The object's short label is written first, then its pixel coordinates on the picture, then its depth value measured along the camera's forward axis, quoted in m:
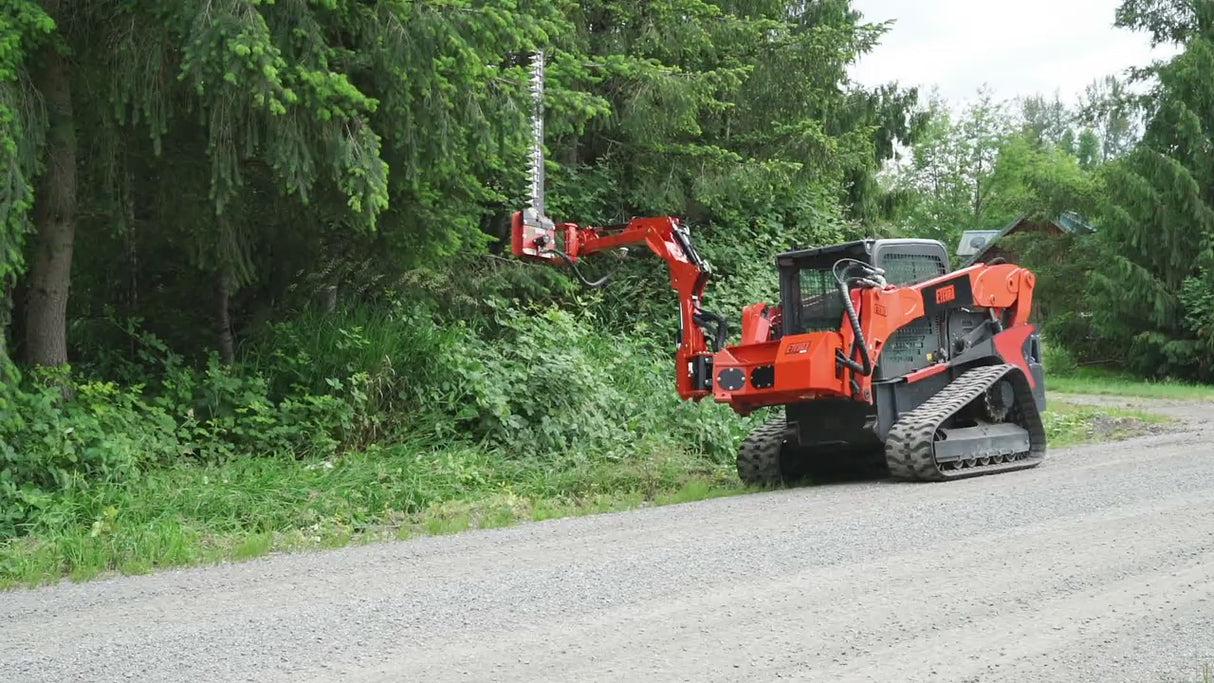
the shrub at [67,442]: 8.24
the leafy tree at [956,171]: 63.97
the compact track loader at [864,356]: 9.73
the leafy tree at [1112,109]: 28.55
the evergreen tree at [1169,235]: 25.94
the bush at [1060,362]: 29.06
